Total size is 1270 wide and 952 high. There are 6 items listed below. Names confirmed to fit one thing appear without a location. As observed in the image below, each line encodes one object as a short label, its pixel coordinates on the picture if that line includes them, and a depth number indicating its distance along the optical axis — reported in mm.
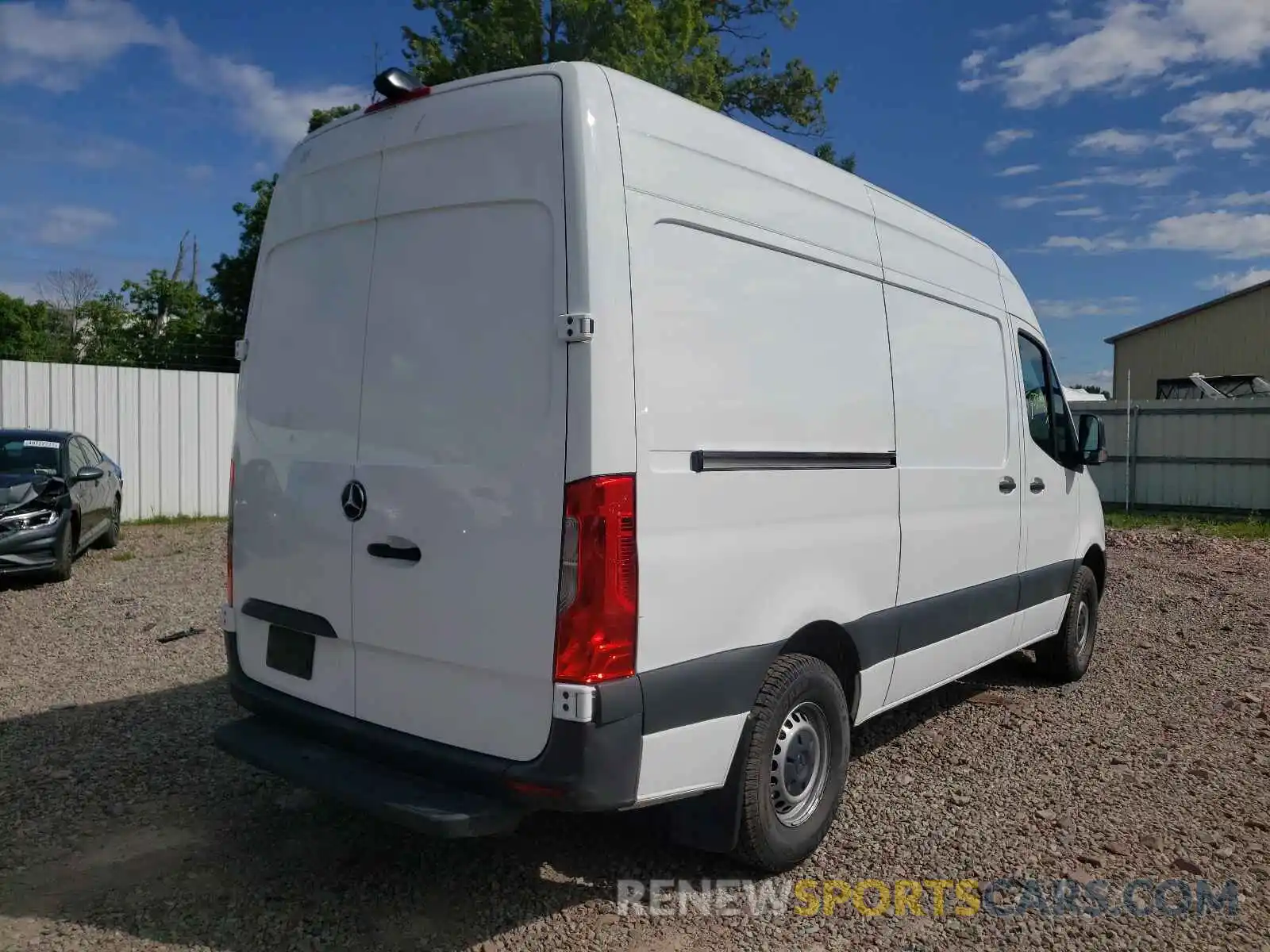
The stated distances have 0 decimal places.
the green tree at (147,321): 21875
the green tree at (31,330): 25891
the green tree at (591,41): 20375
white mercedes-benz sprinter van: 2928
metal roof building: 25000
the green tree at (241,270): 28328
